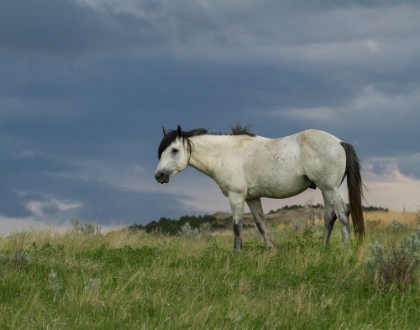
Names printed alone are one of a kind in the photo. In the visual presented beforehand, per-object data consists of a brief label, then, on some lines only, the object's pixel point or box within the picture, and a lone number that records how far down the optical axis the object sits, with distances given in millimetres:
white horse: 22891
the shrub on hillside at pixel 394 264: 16500
